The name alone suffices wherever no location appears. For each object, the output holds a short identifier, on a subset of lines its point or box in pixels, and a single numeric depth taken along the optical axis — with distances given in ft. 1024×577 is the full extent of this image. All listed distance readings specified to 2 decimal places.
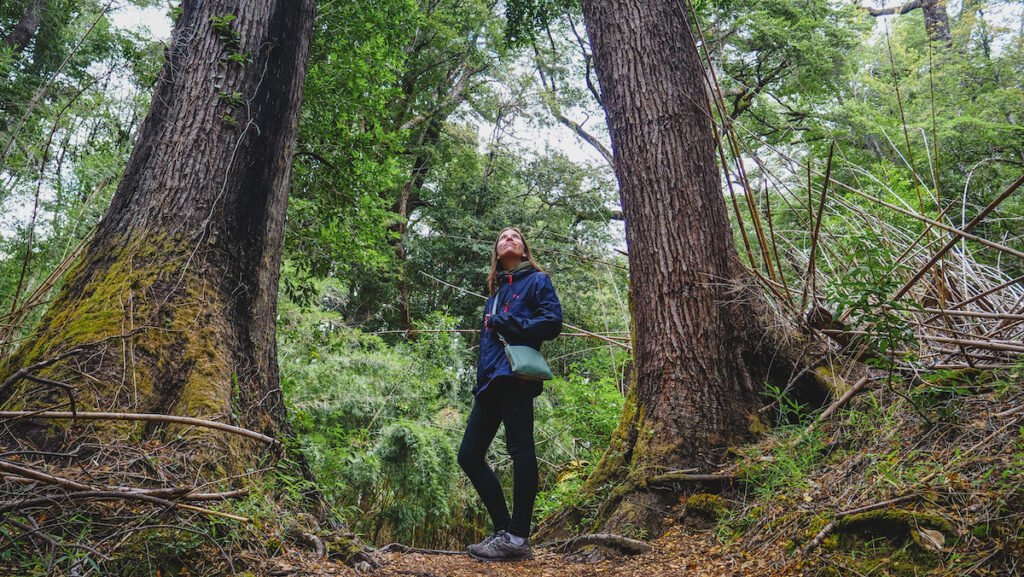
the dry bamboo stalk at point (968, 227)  5.28
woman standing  10.57
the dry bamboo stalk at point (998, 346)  6.58
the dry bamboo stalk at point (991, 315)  6.28
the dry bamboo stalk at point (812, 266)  7.04
